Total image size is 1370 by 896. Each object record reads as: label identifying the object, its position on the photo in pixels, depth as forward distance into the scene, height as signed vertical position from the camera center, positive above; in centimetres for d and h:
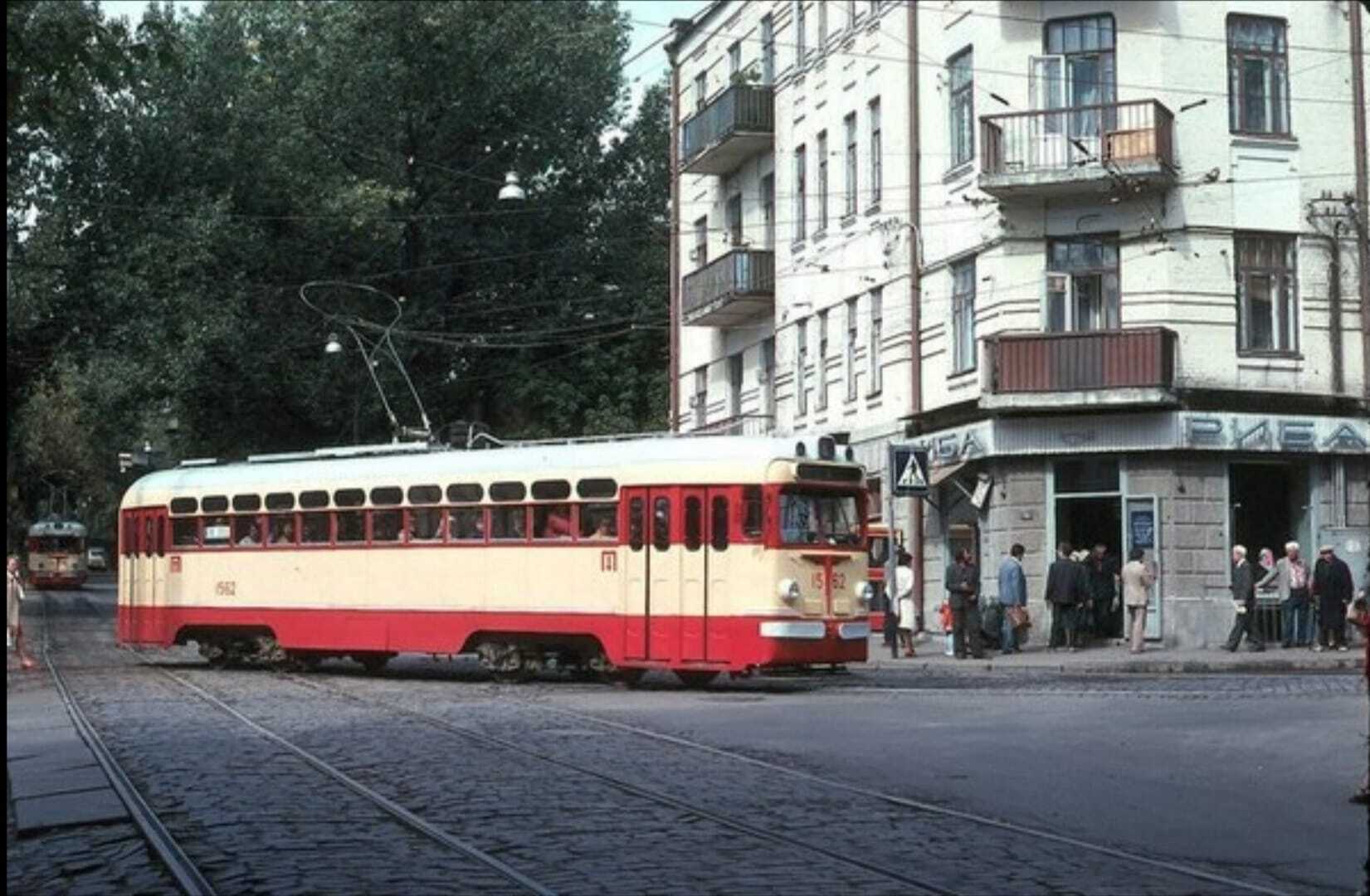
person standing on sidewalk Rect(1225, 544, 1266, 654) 3044 -15
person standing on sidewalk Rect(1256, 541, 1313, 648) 3128 -2
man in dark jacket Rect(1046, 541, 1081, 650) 3062 +10
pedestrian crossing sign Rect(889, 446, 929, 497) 2888 +170
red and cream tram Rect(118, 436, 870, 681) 2212 +43
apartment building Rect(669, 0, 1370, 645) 3269 +492
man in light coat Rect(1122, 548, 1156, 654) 3011 -1
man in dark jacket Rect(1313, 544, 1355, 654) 3017 +7
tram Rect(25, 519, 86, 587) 8006 +151
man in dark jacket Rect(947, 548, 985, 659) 2845 -15
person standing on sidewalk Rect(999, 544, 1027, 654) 3102 +4
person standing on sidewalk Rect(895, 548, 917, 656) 3066 -5
